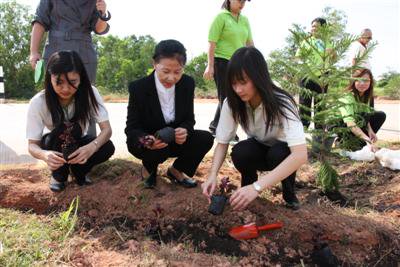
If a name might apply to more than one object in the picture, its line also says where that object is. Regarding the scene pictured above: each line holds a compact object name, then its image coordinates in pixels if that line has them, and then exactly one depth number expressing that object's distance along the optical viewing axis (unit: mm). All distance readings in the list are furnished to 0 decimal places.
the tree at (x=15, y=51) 20219
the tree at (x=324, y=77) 2881
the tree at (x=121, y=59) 24094
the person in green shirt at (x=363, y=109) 3051
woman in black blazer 2754
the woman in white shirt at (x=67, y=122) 2729
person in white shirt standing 2840
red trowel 2377
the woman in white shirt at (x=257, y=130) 2234
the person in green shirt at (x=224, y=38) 4242
